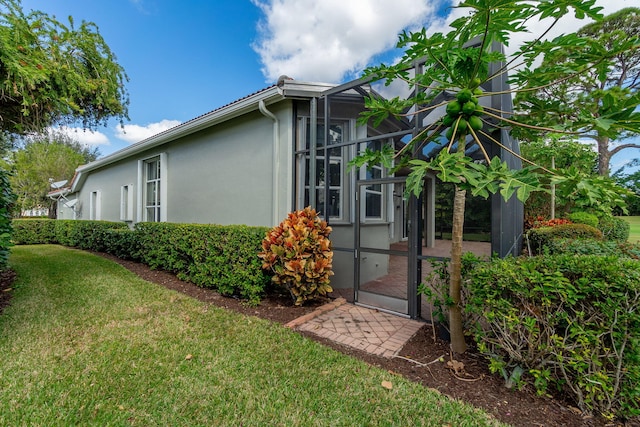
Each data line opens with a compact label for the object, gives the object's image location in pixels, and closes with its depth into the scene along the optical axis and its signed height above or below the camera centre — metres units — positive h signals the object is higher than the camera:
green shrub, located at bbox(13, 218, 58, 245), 12.57 -0.89
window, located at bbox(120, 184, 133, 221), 11.16 +0.47
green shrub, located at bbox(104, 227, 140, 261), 7.93 -0.94
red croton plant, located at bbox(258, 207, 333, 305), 4.40 -0.69
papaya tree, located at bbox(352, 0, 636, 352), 2.12 +1.31
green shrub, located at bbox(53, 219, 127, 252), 9.74 -0.81
